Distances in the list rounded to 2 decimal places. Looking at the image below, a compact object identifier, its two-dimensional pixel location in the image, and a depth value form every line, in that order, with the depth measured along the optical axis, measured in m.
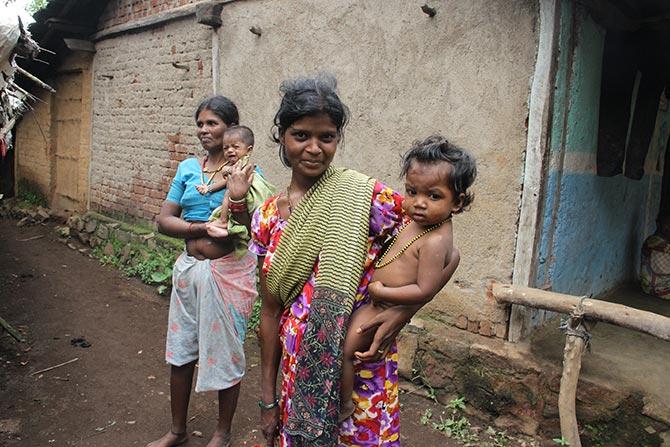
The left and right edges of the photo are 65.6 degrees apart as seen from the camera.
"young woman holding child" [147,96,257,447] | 2.63
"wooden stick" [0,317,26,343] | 4.11
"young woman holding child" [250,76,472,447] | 1.53
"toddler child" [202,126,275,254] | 2.31
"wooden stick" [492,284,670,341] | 2.67
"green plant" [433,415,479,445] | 3.19
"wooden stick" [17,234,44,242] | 7.85
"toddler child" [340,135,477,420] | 1.55
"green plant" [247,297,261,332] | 4.64
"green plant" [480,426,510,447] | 3.13
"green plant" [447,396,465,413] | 3.44
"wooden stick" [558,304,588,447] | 2.83
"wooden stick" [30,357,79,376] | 3.84
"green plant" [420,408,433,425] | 3.35
